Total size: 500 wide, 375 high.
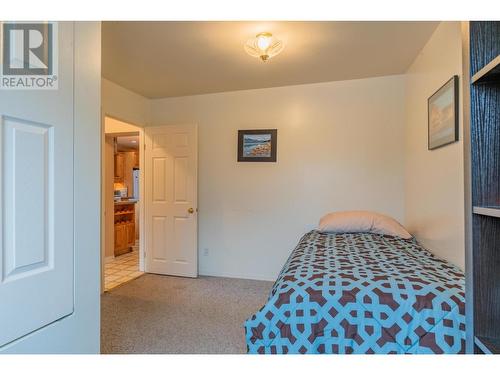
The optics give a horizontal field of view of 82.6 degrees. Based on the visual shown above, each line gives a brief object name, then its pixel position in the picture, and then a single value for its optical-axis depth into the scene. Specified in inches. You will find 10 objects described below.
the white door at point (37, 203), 29.9
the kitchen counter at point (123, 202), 201.8
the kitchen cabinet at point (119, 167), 271.4
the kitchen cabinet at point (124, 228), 197.2
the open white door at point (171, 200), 145.2
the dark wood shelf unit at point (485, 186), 28.2
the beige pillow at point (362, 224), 106.6
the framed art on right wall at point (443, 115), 75.0
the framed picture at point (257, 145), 139.2
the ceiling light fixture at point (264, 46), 87.0
